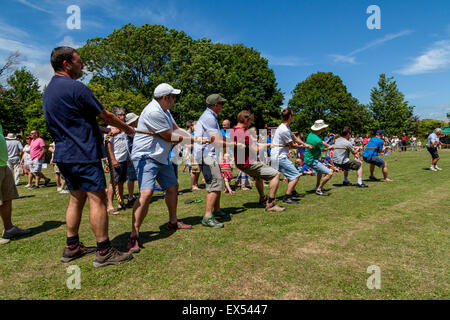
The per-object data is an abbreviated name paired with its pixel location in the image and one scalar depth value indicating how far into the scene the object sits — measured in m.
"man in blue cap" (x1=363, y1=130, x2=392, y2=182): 9.93
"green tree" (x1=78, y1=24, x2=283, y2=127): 33.88
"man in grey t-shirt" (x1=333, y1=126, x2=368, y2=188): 8.95
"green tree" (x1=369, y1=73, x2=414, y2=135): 40.22
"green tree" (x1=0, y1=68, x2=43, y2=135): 31.42
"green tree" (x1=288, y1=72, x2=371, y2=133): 47.06
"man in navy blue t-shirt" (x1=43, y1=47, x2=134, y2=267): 3.18
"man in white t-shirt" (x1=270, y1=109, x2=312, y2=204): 6.68
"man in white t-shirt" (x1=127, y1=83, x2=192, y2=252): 3.93
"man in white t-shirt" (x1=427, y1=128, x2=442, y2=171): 12.92
